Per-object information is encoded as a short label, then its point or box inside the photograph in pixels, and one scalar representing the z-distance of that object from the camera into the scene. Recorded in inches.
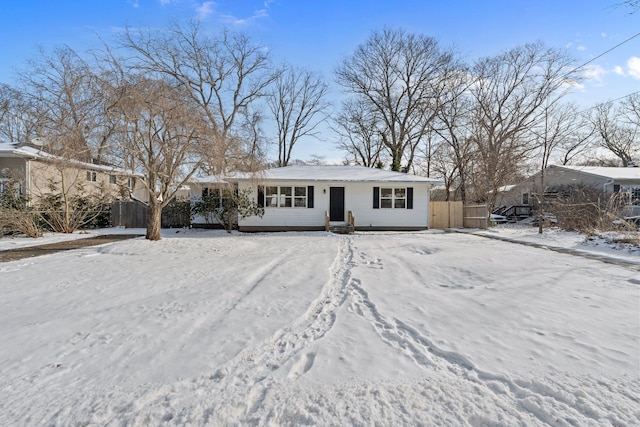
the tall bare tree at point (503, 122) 797.9
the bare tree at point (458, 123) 1023.6
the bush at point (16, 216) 479.2
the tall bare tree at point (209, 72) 957.1
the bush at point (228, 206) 589.3
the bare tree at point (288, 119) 1280.8
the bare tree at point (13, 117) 759.0
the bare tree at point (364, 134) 1178.7
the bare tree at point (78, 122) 352.8
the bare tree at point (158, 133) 363.3
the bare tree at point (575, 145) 971.4
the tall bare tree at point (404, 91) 1067.9
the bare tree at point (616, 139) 1296.8
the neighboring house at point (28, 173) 561.9
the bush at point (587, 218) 438.1
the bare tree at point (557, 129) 775.9
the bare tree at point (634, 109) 1066.1
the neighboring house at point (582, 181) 846.5
